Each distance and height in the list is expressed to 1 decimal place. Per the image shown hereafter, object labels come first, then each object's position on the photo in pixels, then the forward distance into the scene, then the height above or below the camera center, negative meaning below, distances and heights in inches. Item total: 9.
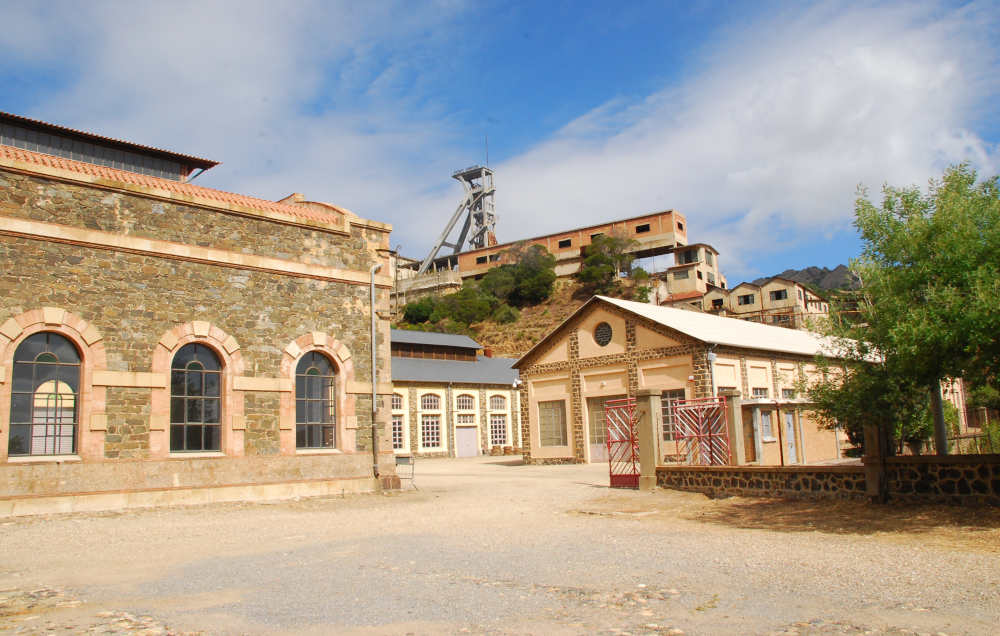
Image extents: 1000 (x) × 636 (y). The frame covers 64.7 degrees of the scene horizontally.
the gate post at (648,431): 615.2 -7.2
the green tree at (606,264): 2719.0 +552.7
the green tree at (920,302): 361.1 +51.6
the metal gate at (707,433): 647.1 -11.2
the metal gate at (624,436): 644.1 -11.0
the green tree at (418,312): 2881.4 +432.8
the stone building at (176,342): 496.4 +68.8
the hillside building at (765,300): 2367.1 +366.6
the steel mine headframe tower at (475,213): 3604.8 +987.3
